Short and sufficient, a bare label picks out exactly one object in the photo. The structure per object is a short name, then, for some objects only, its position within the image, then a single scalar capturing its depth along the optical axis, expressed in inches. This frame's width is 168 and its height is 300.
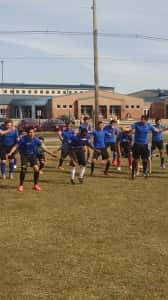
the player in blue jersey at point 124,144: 759.1
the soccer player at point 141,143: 630.5
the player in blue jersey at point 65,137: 736.3
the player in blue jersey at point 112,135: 746.2
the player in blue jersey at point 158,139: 735.1
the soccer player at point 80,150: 603.8
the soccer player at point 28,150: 535.8
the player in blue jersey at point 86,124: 723.4
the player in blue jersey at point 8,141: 628.8
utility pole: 1222.9
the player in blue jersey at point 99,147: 682.8
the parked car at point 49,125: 2240.4
